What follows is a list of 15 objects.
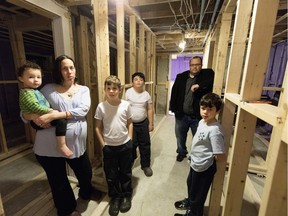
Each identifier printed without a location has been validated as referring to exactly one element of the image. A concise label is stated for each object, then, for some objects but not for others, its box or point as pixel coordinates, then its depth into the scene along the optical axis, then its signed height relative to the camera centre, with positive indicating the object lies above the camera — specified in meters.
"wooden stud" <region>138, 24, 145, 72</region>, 2.84 +0.41
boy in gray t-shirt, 1.22 -0.60
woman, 1.33 -0.50
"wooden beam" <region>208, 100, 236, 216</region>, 1.27 -0.83
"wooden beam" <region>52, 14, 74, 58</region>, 1.86 +0.41
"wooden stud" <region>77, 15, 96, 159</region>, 2.25 +0.17
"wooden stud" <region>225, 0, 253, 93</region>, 1.10 +0.21
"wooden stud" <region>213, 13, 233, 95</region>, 1.59 +0.25
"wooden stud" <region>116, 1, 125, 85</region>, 1.92 +0.38
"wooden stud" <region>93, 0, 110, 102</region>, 1.61 +0.32
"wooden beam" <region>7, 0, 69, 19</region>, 1.47 +0.61
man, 2.07 -0.29
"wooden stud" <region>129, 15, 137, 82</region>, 2.37 +0.41
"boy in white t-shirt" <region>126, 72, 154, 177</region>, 2.12 -0.59
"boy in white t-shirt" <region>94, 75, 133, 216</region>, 1.56 -0.69
